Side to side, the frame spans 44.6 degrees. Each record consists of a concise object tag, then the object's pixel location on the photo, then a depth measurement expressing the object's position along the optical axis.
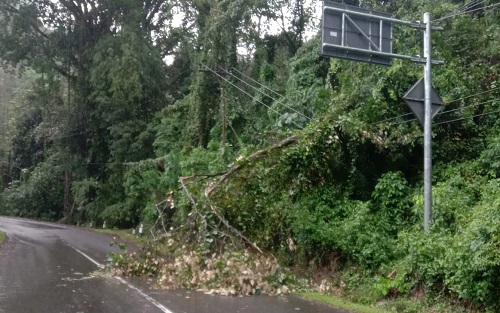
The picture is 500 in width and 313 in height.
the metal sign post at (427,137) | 13.93
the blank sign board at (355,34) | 13.47
